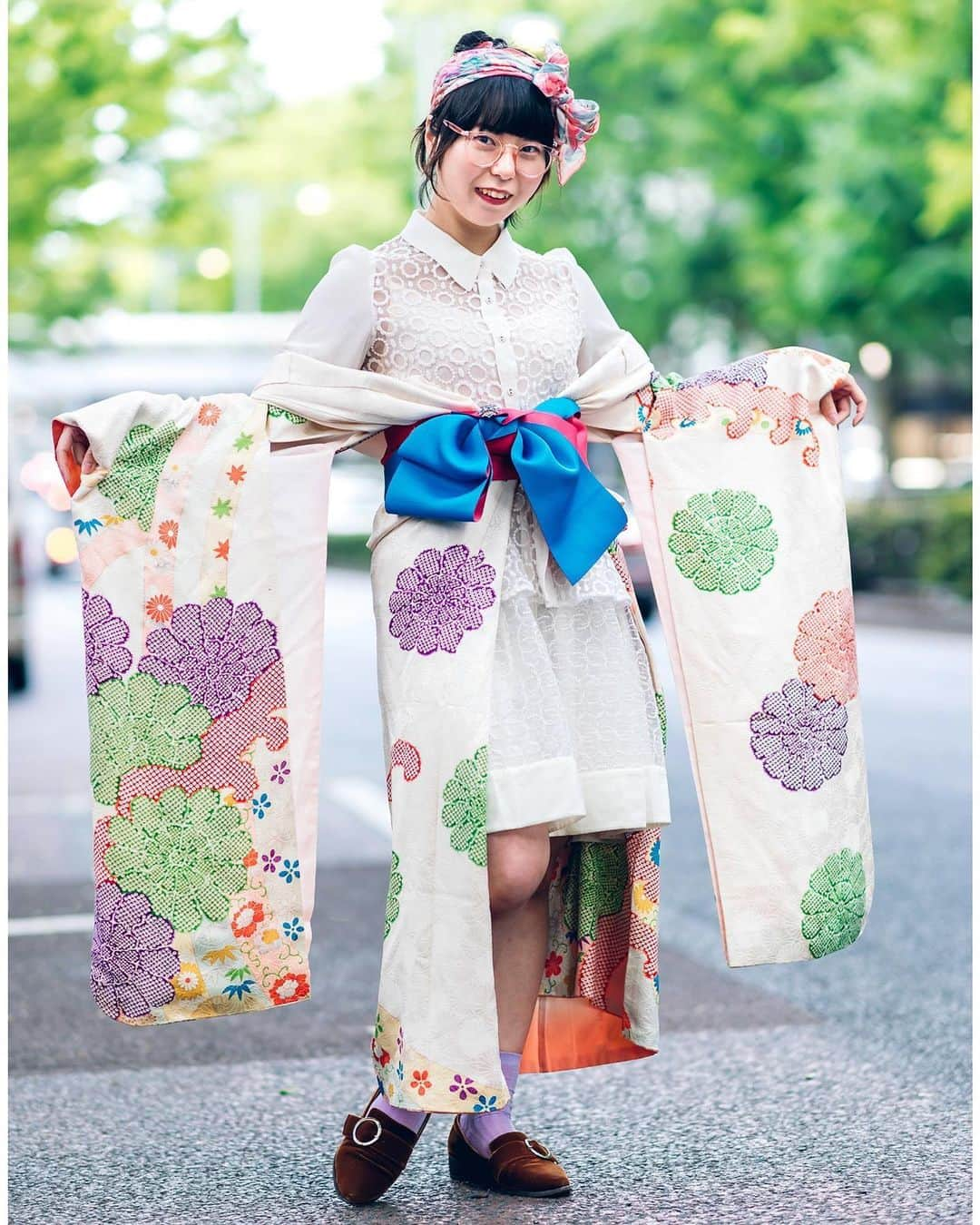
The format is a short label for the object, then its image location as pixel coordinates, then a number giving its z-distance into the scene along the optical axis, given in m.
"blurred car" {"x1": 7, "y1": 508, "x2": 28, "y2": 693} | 14.13
